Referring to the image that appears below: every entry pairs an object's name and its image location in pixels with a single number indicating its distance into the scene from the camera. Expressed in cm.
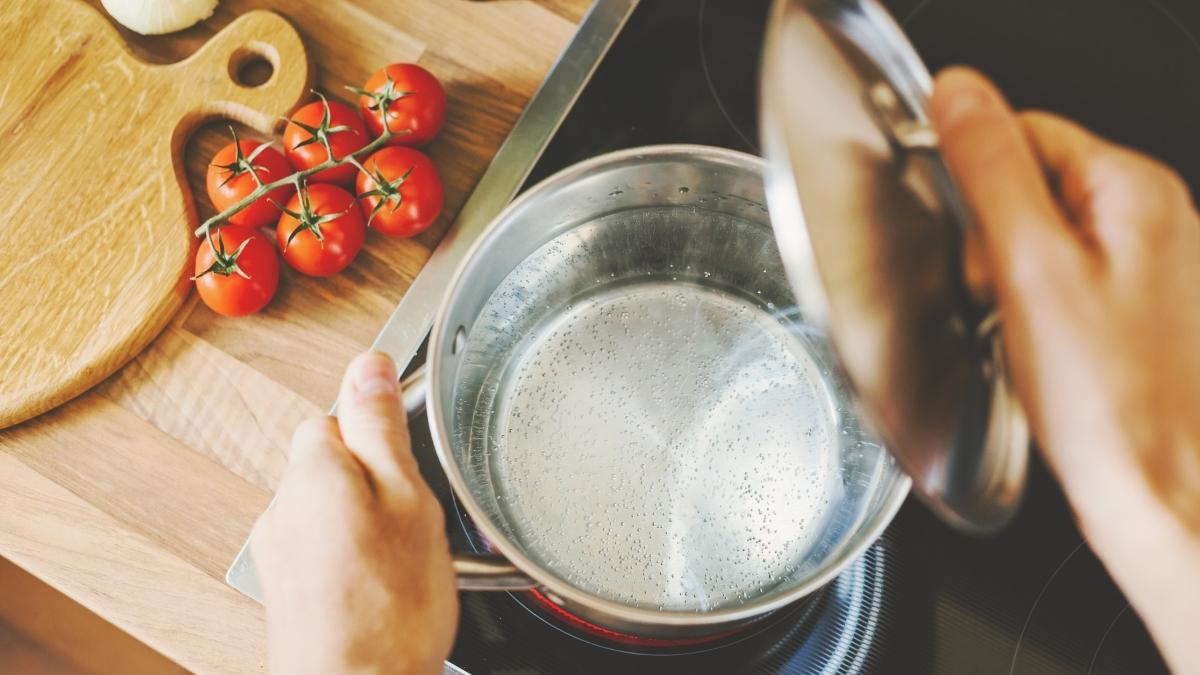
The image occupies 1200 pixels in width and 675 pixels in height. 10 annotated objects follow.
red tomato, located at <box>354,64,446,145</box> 63
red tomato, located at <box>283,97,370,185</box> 64
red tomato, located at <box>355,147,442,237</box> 62
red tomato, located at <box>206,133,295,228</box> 63
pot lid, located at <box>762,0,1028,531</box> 38
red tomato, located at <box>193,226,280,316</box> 60
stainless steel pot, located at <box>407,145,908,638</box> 59
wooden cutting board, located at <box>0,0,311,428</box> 62
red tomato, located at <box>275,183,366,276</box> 61
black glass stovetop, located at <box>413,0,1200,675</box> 57
